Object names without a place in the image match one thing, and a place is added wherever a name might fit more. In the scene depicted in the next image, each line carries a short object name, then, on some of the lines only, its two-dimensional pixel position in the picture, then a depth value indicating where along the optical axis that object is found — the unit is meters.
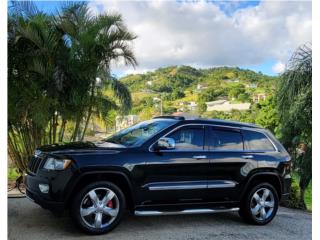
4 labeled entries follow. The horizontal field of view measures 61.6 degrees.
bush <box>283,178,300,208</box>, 6.61
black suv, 3.76
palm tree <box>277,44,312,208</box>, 6.96
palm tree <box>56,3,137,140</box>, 6.11
